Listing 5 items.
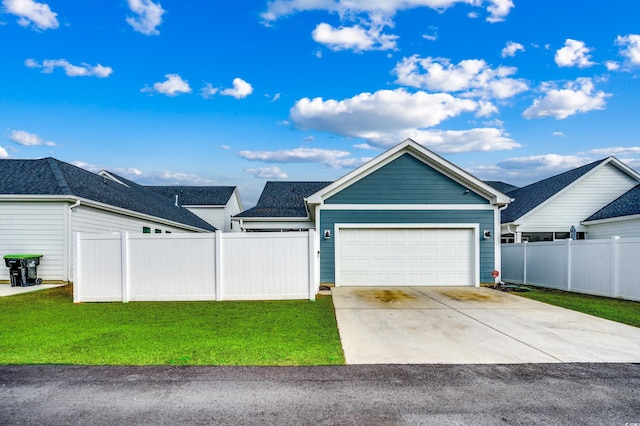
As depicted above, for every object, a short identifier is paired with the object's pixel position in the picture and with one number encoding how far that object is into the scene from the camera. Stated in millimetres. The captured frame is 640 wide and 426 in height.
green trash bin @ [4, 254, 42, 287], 12273
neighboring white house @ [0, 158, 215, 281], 12953
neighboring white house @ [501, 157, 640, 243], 18234
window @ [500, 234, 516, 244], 18962
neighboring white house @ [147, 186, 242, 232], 34969
